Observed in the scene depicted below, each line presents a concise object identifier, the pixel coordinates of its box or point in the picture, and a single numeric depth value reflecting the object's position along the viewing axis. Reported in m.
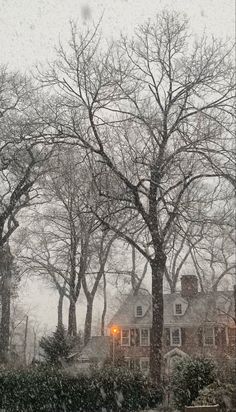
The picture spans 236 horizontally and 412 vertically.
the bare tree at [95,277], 25.37
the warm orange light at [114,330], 31.96
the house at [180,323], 30.97
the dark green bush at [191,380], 12.63
